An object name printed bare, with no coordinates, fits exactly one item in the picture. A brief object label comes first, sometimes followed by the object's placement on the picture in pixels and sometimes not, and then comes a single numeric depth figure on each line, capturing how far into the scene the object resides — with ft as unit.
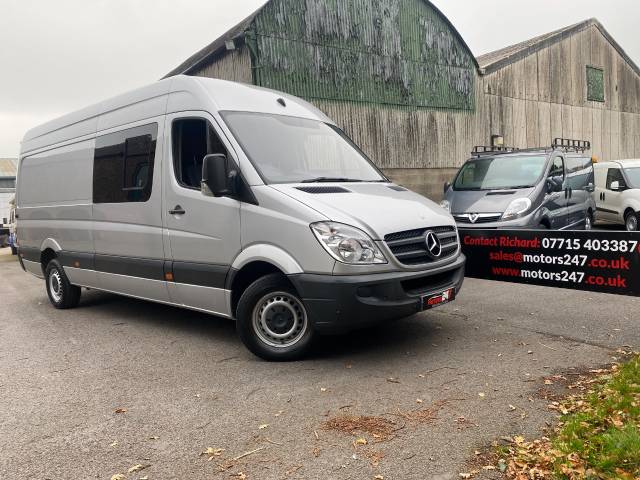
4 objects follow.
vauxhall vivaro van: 29.07
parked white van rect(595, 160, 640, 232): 45.17
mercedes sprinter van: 15.15
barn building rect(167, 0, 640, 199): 47.44
